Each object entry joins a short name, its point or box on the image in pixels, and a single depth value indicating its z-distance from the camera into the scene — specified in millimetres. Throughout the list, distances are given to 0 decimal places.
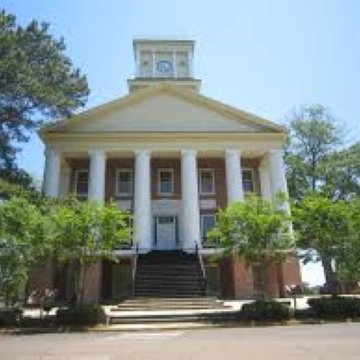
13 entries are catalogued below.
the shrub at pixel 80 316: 17609
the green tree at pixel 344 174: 41531
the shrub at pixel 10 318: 17688
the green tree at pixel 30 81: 26859
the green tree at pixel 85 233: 19266
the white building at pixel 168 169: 29281
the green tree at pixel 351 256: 18984
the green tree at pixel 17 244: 18109
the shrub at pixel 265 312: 17672
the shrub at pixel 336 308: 17891
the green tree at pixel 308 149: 43094
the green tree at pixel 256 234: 19483
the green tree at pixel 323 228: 19125
